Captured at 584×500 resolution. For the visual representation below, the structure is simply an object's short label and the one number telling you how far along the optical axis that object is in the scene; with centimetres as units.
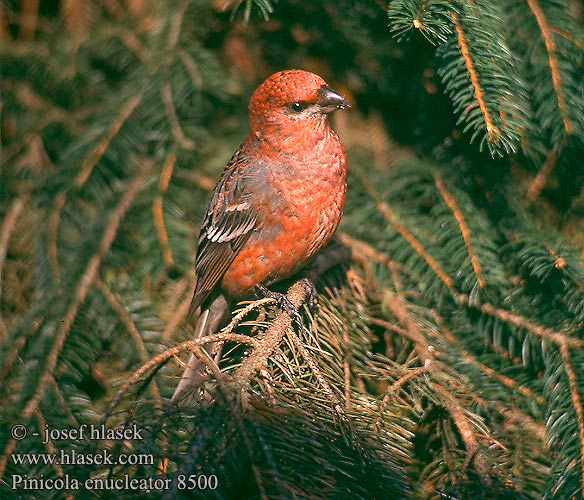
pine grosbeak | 561
